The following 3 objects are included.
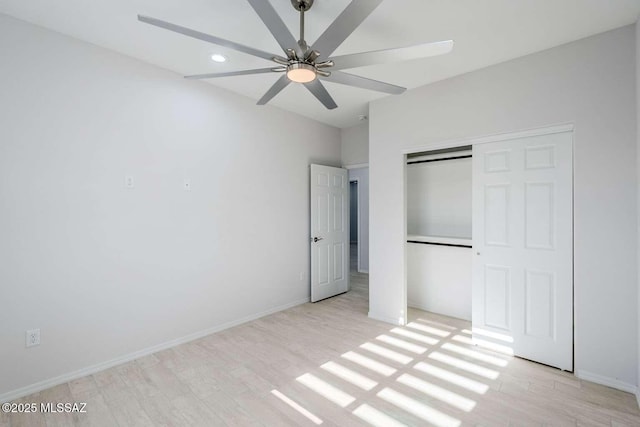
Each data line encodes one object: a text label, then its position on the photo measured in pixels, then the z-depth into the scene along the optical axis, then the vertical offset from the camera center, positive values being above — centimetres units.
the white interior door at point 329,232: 446 -32
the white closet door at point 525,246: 255 -33
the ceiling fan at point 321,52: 136 +88
